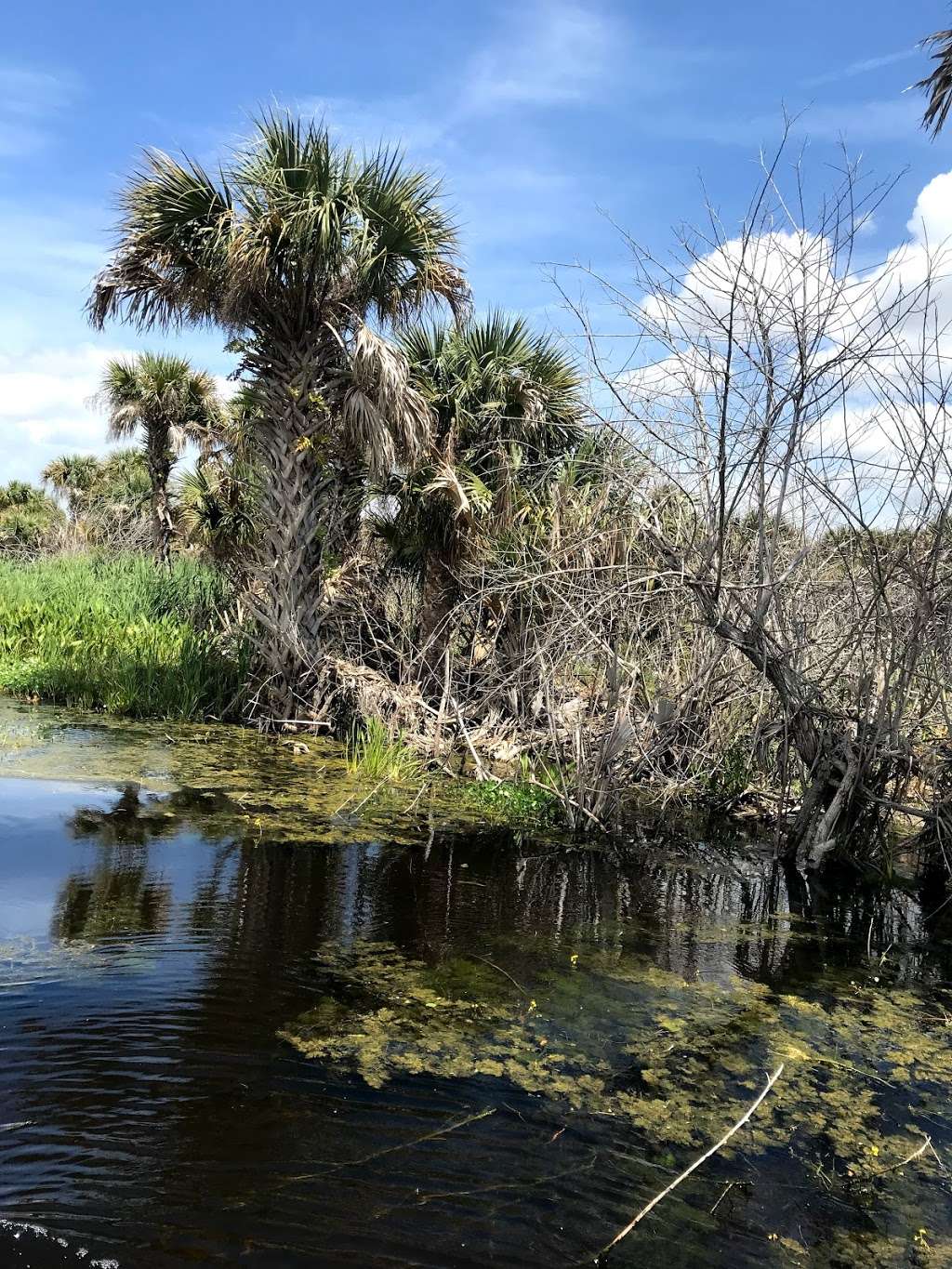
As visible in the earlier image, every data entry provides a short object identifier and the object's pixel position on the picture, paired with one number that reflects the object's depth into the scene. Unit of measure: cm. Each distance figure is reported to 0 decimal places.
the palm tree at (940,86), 1139
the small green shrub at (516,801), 762
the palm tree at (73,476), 3173
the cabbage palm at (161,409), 1973
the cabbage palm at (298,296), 981
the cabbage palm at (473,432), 1072
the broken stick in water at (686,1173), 260
